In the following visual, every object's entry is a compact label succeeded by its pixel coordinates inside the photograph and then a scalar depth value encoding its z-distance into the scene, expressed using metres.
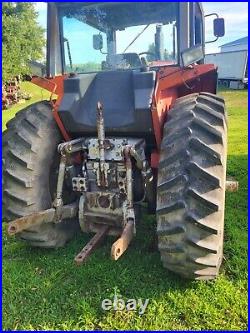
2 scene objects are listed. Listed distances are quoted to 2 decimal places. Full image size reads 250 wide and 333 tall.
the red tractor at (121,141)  2.74
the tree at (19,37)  25.39
